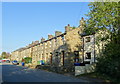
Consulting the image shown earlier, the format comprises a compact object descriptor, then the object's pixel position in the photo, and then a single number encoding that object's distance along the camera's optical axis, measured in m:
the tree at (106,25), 8.61
